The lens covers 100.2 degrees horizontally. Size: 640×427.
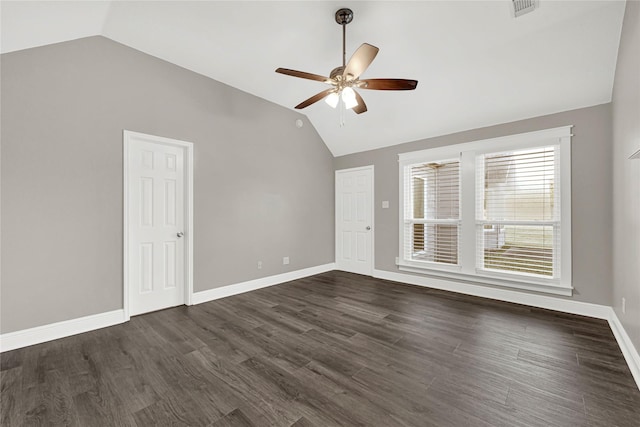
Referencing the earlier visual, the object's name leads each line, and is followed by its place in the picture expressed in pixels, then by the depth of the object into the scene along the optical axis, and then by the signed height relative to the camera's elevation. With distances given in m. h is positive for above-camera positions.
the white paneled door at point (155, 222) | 3.22 -0.12
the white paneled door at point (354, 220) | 5.34 -0.15
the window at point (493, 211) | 3.43 +0.02
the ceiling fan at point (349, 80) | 2.33 +1.27
